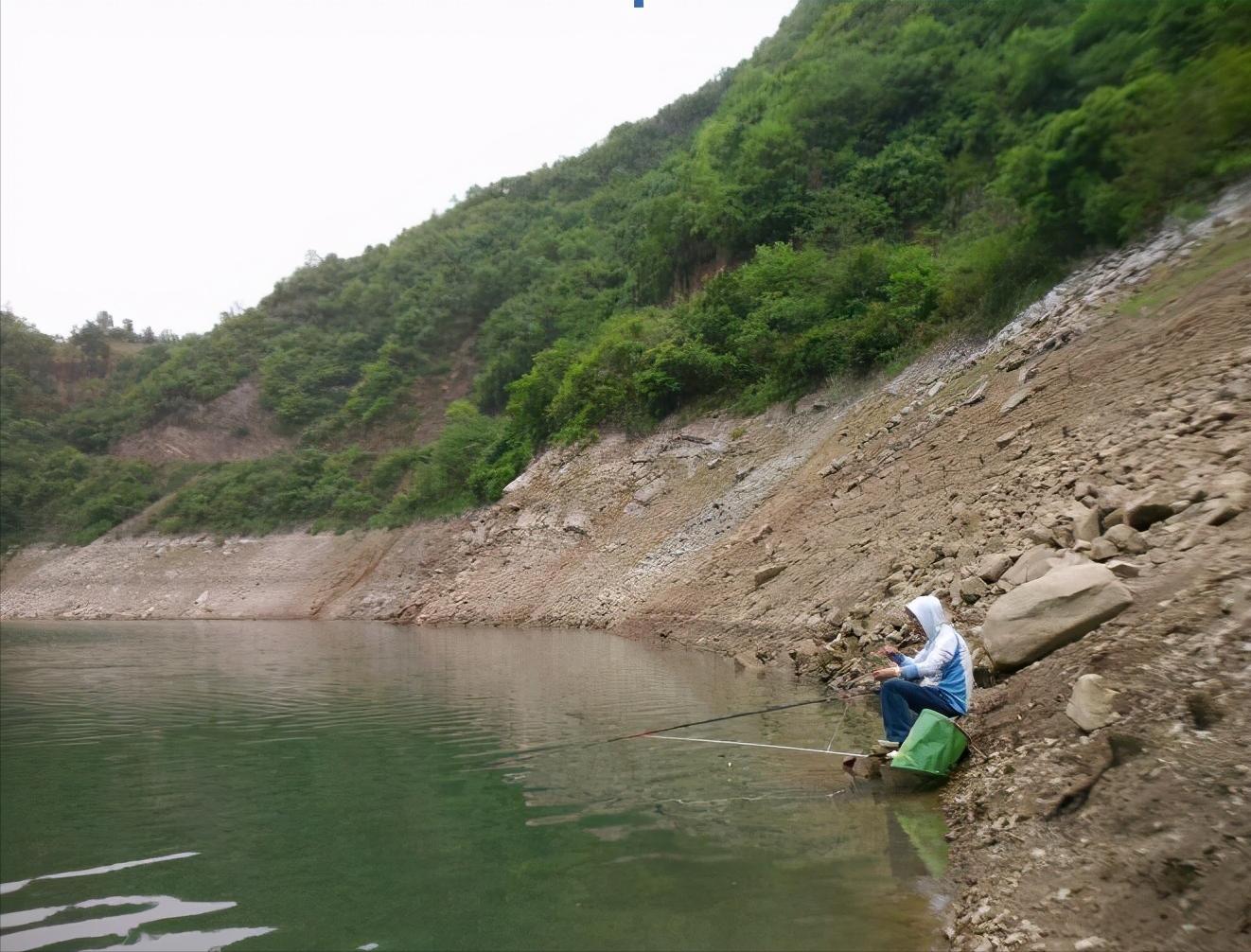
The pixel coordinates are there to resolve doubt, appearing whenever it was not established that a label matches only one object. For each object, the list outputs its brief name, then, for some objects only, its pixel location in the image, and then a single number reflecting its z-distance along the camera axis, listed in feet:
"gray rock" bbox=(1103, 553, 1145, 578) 23.84
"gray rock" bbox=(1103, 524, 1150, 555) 26.22
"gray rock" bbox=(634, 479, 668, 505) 96.12
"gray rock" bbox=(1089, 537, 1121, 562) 26.86
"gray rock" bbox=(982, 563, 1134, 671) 22.18
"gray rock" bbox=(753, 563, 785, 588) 63.10
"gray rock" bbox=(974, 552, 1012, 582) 35.40
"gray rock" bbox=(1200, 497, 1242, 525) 23.97
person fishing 22.45
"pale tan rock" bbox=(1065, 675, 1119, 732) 17.31
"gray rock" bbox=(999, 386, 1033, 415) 53.88
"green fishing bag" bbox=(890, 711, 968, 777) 20.65
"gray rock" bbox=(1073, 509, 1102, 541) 30.42
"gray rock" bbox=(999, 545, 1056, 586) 30.30
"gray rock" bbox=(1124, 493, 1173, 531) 27.89
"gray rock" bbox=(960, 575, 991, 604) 35.04
